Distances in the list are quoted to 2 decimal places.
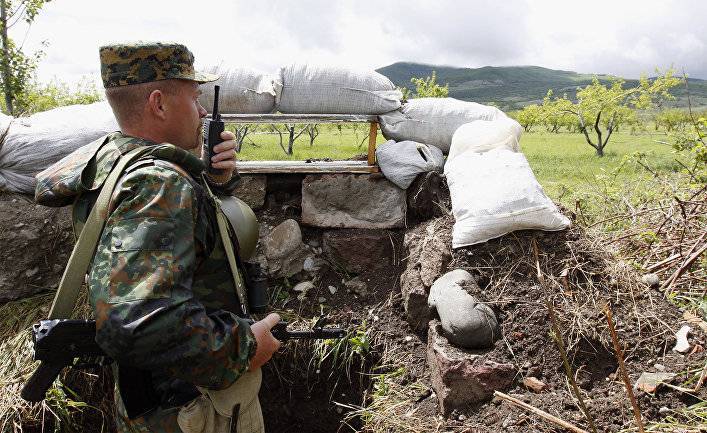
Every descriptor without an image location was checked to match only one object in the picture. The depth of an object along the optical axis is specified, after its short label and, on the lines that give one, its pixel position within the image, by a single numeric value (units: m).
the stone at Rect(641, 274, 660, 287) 2.97
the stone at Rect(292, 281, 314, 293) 3.66
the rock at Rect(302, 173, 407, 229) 3.69
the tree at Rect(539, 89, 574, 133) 21.20
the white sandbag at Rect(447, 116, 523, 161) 3.22
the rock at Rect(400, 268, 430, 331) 3.06
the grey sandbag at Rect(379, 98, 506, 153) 3.66
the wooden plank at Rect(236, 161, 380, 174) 3.70
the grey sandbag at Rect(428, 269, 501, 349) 2.49
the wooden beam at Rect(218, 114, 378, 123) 3.61
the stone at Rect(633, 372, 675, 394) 2.16
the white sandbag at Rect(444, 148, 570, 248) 2.82
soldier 1.14
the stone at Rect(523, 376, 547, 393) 2.34
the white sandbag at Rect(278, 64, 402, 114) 3.59
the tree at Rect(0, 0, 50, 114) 6.68
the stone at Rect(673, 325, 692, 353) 2.36
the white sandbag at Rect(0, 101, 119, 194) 3.17
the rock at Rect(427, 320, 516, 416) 2.39
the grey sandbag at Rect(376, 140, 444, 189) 3.56
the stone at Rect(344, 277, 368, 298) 3.59
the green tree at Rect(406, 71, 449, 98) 13.13
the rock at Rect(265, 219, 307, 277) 3.70
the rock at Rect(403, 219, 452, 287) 2.98
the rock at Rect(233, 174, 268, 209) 3.78
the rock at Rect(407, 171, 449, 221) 3.57
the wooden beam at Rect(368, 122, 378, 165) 3.65
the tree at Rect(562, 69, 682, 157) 17.52
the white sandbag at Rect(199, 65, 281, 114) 3.56
